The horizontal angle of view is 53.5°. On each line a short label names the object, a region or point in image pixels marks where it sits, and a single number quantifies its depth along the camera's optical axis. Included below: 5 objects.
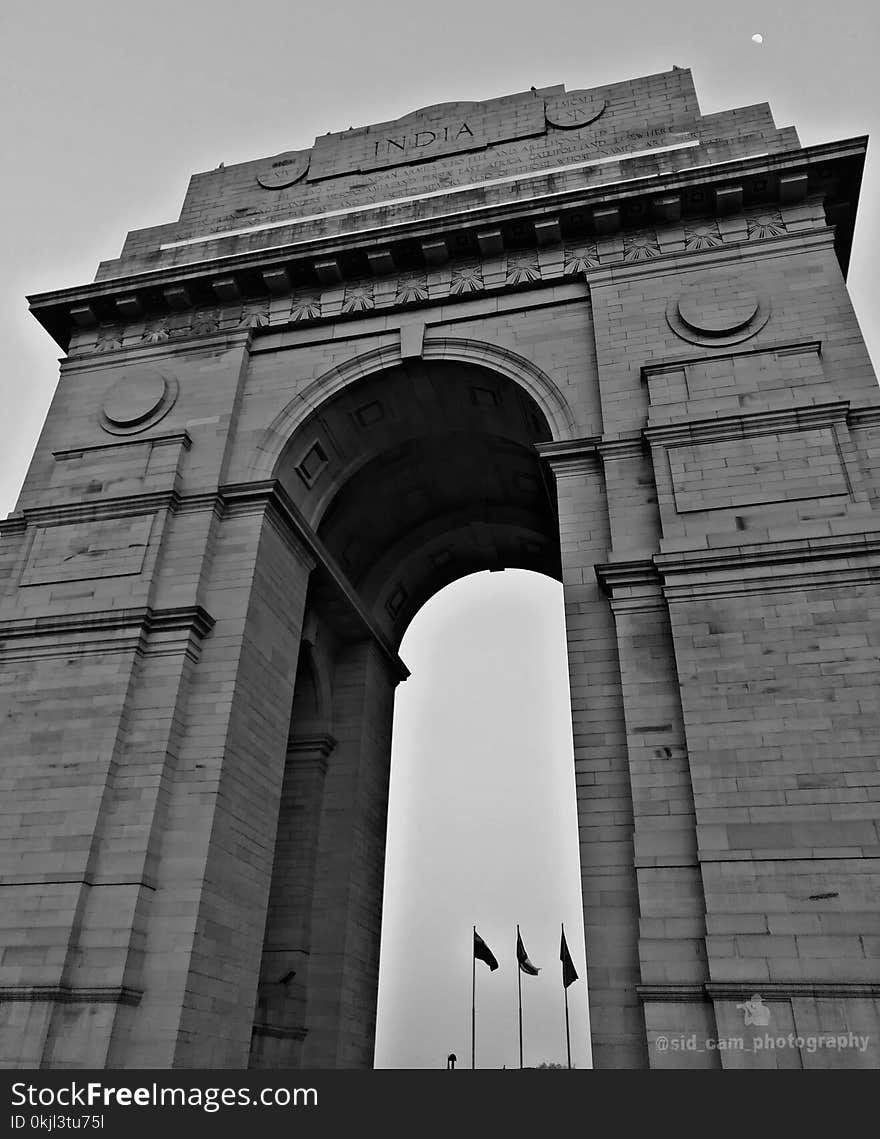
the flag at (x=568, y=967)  23.16
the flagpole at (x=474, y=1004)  27.62
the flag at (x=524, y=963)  25.71
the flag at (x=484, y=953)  25.89
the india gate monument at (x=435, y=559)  12.55
